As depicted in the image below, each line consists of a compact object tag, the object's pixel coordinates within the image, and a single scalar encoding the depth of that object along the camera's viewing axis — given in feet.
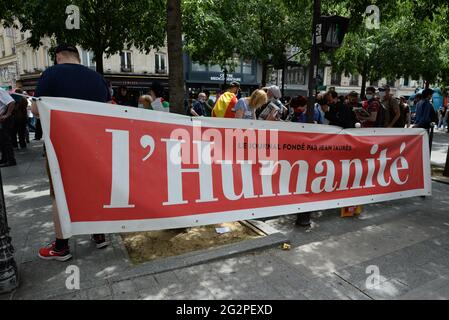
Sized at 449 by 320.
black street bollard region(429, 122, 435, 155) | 23.71
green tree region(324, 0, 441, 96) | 61.62
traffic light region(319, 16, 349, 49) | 14.31
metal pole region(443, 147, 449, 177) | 25.42
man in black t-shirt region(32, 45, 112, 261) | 10.93
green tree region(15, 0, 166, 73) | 30.30
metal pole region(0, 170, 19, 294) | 9.65
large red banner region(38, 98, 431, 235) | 10.27
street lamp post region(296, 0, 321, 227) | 14.61
